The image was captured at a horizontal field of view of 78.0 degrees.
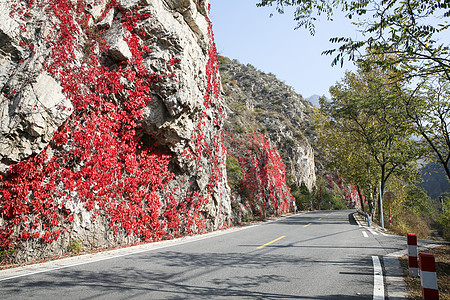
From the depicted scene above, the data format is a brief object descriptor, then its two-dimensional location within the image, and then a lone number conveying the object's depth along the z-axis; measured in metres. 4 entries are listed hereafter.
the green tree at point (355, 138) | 18.15
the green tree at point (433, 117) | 10.35
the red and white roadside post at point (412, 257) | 5.32
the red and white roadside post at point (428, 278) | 3.54
